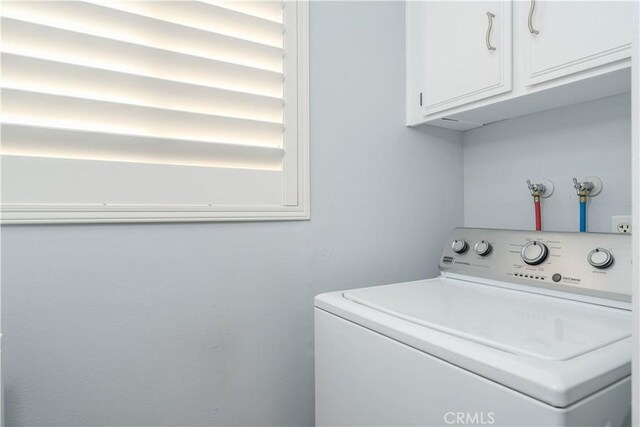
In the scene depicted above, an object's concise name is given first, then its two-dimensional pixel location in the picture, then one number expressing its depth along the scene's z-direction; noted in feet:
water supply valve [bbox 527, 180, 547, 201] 4.28
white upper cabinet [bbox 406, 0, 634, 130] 2.95
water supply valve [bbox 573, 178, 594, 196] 3.85
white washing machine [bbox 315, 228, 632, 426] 1.74
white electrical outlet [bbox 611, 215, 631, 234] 3.49
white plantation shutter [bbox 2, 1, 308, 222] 2.83
